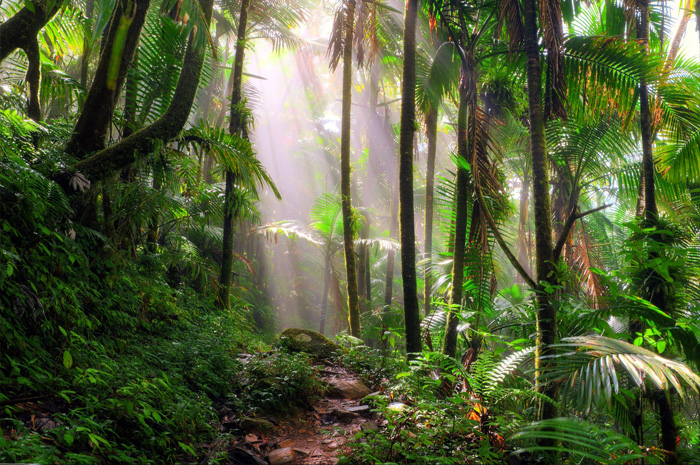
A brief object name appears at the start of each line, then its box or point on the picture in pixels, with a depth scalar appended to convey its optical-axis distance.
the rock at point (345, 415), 4.63
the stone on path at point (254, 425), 4.06
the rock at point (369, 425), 3.92
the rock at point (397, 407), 3.72
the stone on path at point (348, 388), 5.36
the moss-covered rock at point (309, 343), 6.78
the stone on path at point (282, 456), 3.52
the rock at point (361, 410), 4.73
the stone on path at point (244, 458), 3.43
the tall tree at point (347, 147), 8.51
